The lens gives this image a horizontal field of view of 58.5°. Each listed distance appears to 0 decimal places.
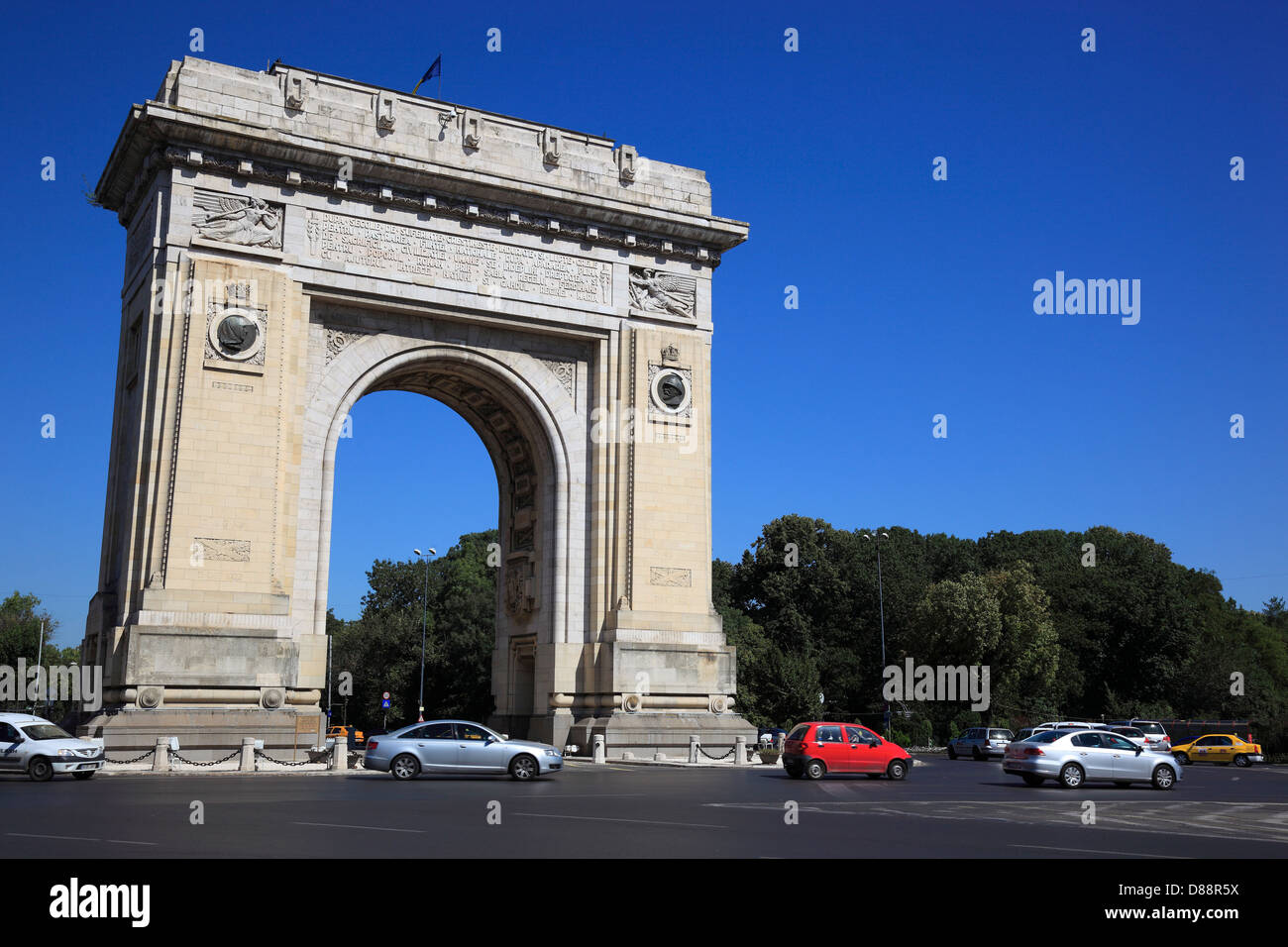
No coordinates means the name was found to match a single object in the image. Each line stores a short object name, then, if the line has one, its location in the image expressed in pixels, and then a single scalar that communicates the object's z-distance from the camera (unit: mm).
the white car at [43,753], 22141
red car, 26016
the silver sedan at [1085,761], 24969
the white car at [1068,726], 31703
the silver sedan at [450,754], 23359
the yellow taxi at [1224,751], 46281
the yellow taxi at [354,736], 48366
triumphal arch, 27000
